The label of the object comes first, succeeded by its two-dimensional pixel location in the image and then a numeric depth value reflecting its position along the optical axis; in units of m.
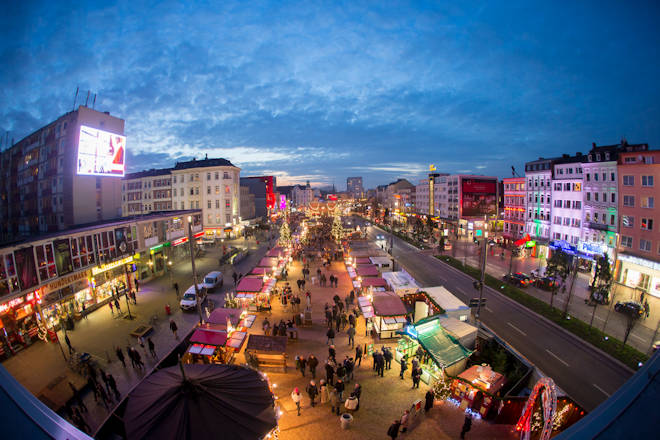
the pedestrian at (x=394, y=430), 8.91
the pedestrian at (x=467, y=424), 9.45
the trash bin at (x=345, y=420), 9.90
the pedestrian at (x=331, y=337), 14.73
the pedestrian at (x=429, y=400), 10.67
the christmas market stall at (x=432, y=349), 12.14
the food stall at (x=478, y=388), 10.71
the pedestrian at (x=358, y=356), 13.53
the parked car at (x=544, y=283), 25.09
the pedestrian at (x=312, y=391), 11.02
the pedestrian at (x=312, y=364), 12.58
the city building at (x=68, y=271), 14.91
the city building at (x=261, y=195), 73.12
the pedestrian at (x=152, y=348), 14.24
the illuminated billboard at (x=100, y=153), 23.90
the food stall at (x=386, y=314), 16.03
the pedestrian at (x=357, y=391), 10.95
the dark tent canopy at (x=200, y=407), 6.05
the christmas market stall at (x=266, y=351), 13.13
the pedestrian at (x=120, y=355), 13.45
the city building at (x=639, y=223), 23.64
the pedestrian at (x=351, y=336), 15.37
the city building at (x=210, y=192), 47.84
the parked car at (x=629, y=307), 19.17
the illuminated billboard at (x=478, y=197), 55.72
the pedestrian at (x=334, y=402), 10.66
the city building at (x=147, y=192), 50.31
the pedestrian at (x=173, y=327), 16.06
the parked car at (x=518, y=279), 25.92
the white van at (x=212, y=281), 24.30
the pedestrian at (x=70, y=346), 14.40
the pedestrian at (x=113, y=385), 11.45
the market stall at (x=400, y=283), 20.58
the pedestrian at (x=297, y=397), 10.51
